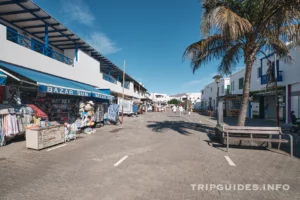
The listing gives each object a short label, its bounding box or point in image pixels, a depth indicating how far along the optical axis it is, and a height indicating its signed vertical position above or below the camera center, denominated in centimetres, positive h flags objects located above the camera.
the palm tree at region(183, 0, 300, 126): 678 +327
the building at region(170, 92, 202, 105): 9044 +611
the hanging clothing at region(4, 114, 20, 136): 731 -95
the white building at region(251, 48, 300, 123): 1575 +200
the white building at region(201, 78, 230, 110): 3703 +383
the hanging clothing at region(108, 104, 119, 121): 1547 -64
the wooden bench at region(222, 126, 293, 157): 691 -101
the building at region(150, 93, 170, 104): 11556 +614
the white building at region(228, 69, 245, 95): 2829 +431
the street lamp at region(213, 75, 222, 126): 1266 +211
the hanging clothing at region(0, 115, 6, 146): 713 -133
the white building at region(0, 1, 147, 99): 872 +401
